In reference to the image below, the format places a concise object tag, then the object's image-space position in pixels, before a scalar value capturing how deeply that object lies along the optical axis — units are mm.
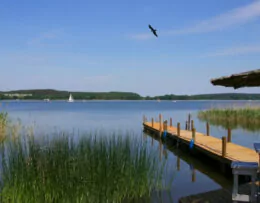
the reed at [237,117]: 28062
